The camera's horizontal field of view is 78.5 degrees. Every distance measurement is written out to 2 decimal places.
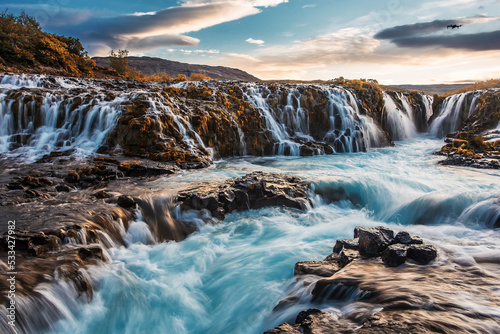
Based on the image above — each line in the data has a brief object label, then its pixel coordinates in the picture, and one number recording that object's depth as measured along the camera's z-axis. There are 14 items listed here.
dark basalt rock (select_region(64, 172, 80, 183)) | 9.93
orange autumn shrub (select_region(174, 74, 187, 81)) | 25.91
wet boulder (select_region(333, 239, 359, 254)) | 6.01
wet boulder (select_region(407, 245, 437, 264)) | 5.24
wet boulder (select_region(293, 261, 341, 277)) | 5.39
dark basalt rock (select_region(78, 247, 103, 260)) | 5.99
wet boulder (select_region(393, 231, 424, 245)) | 5.65
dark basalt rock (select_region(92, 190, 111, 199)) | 8.63
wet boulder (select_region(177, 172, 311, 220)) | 9.04
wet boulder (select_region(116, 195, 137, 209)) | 8.16
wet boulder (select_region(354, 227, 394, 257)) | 5.59
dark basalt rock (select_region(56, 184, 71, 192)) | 9.20
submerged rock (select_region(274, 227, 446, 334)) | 3.54
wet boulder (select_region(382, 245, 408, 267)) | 5.16
